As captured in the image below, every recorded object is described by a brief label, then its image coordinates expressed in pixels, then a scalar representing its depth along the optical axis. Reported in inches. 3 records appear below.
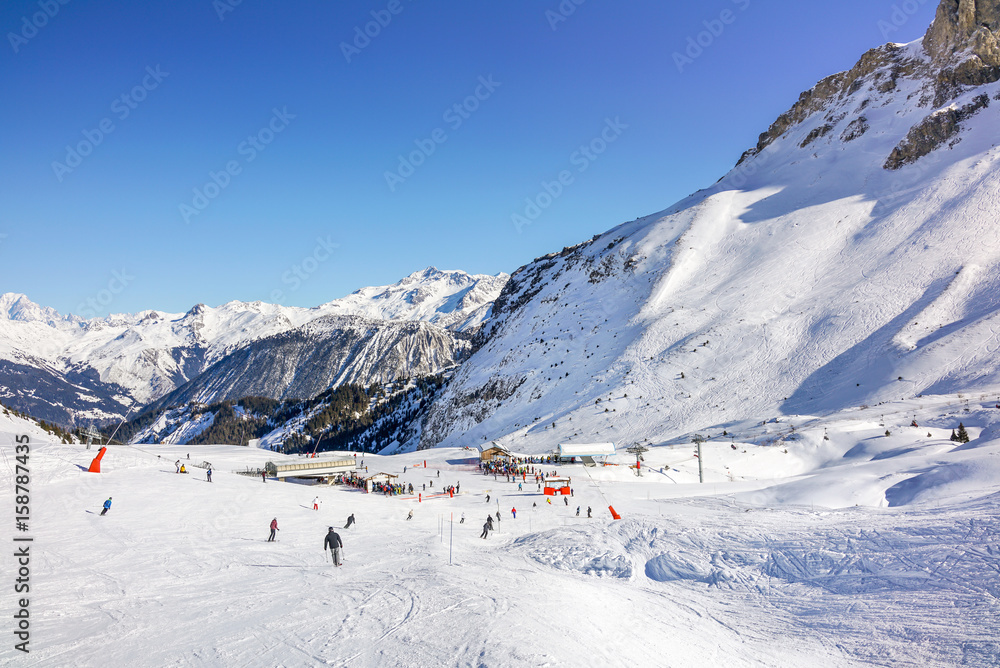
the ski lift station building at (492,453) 2237.9
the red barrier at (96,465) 1369.3
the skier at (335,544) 738.8
